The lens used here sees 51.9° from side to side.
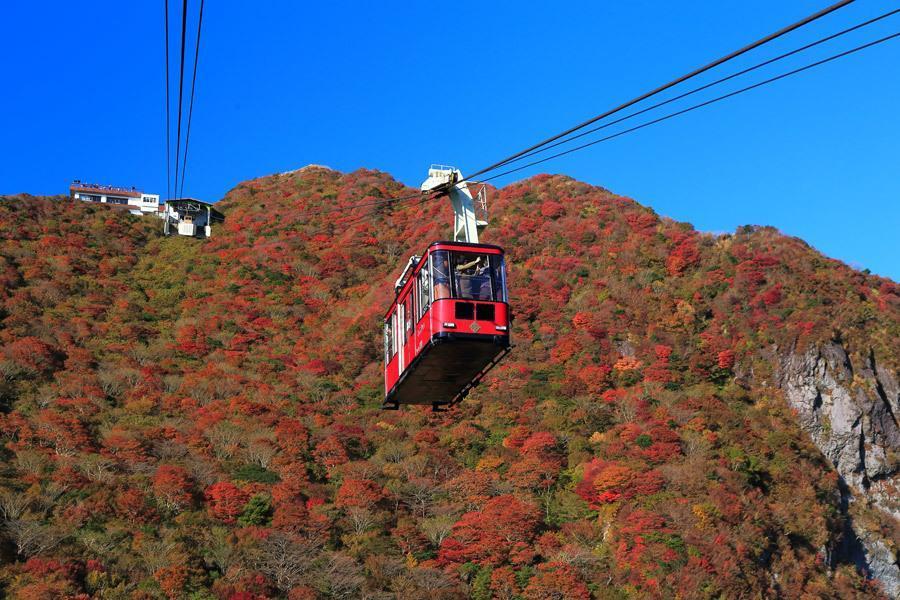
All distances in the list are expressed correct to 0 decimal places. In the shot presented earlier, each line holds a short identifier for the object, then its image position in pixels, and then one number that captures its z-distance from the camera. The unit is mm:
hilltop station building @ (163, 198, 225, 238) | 88375
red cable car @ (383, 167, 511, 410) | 21031
